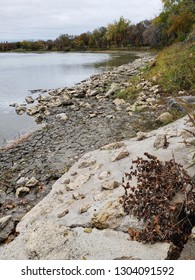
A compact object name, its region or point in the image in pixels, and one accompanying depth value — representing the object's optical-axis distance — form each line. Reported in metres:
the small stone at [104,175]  4.81
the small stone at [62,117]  10.78
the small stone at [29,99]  16.19
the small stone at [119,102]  11.35
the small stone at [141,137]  6.21
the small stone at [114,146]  6.07
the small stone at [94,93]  14.41
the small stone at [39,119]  11.56
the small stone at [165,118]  7.99
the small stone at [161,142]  5.00
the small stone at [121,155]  5.25
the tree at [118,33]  90.19
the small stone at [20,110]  13.83
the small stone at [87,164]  5.73
